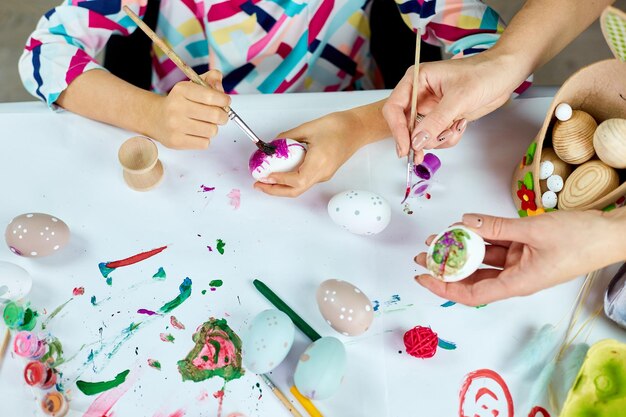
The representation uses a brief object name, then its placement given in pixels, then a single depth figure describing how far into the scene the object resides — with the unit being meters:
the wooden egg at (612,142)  0.68
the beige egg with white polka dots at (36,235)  0.73
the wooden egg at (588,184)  0.70
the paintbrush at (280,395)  0.68
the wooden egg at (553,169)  0.73
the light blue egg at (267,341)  0.67
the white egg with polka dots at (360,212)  0.74
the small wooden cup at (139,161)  0.77
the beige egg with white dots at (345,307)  0.69
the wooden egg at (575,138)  0.71
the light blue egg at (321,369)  0.66
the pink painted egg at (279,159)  0.76
